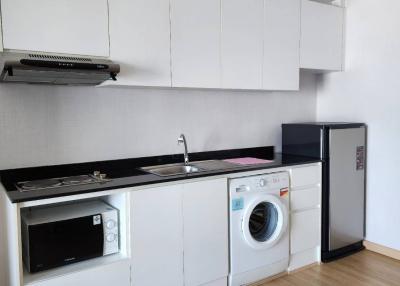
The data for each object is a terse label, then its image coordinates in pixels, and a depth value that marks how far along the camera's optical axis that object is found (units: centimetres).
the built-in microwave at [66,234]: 185
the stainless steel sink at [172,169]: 260
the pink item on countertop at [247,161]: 281
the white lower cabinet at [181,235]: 208
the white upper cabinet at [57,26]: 187
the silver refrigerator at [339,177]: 293
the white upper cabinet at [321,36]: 310
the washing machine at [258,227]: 247
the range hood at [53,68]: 175
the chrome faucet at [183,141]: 270
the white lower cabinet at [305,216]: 280
